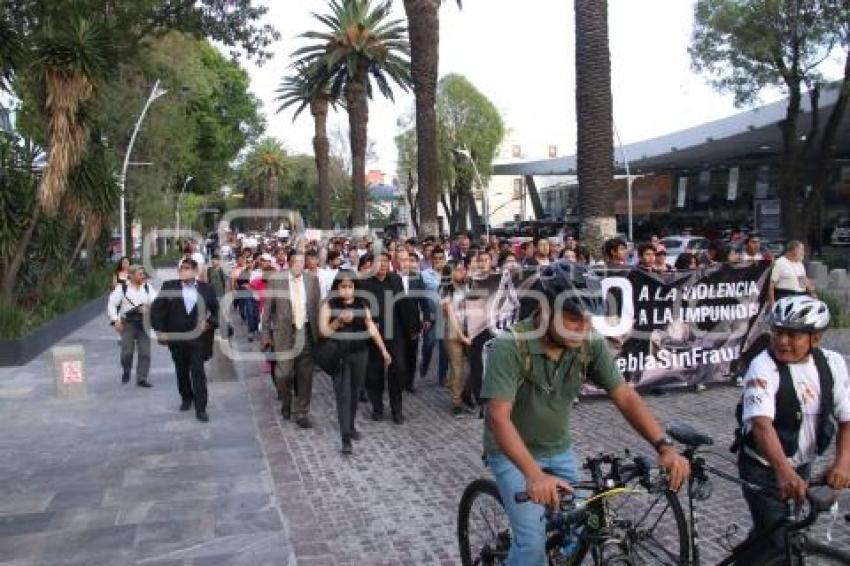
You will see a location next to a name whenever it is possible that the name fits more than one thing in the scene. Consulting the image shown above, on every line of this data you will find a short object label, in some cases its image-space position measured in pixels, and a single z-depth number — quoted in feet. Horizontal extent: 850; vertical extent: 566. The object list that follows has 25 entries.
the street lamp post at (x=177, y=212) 166.71
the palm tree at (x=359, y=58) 104.53
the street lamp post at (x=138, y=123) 96.00
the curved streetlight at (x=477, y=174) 168.45
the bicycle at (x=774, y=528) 10.00
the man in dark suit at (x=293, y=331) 28.84
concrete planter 43.24
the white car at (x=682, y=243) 101.04
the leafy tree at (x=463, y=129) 186.29
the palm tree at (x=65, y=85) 48.62
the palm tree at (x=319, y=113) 124.06
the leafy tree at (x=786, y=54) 72.69
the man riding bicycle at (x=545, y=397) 10.75
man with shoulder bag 36.42
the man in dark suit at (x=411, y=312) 30.91
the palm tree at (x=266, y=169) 268.82
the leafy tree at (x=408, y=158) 189.98
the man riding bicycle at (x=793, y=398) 10.76
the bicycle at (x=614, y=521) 11.08
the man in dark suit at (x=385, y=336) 28.66
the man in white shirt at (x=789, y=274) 32.42
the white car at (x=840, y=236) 129.70
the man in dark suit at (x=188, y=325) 29.55
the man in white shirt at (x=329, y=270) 39.64
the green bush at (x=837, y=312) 47.42
